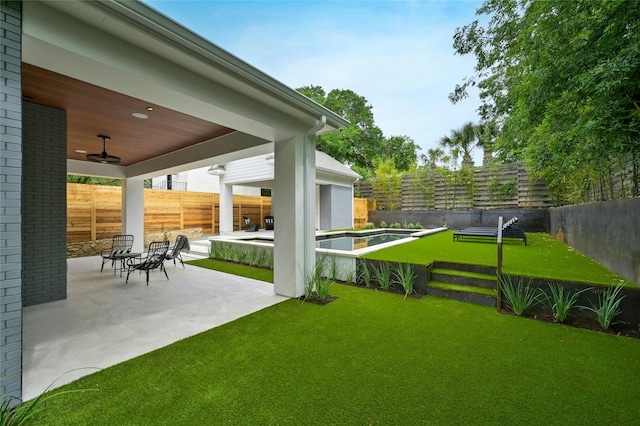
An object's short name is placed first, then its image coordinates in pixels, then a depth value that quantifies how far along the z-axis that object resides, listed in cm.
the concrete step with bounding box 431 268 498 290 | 441
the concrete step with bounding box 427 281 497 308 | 411
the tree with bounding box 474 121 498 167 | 1556
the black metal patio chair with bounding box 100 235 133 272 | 855
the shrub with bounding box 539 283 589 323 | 348
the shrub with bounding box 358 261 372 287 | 515
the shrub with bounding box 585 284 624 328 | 324
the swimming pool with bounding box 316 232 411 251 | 810
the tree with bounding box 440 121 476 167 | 2098
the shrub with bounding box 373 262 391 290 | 492
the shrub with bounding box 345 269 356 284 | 541
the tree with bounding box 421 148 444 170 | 2253
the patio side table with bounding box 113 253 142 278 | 609
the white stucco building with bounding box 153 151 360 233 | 1180
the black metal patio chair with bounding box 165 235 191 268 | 650
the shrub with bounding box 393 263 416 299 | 459
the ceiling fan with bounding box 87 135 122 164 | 552
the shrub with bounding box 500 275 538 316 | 372
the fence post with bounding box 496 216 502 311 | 388
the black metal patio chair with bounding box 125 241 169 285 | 537
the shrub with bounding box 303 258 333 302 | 441
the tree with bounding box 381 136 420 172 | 2616
